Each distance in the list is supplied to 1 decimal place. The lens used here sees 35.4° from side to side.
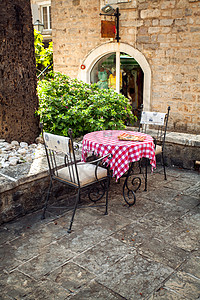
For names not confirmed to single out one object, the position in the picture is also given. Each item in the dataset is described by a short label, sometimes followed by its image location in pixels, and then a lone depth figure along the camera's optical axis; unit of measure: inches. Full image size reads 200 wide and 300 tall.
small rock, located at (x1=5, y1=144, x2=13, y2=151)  181.8
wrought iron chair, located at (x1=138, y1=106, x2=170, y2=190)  202.8
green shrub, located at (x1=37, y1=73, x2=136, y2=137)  195.0
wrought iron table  152.2
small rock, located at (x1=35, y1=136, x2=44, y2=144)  202.4
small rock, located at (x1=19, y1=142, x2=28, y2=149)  191.1
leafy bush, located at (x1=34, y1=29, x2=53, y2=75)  374.0
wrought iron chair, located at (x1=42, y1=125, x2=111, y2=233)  131.3
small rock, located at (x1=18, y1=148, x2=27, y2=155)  180.0
